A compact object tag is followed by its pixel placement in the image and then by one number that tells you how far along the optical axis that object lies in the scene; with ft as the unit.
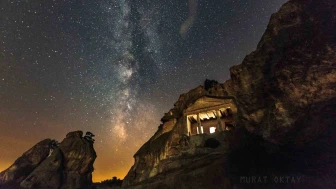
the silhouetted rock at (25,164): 177.00
